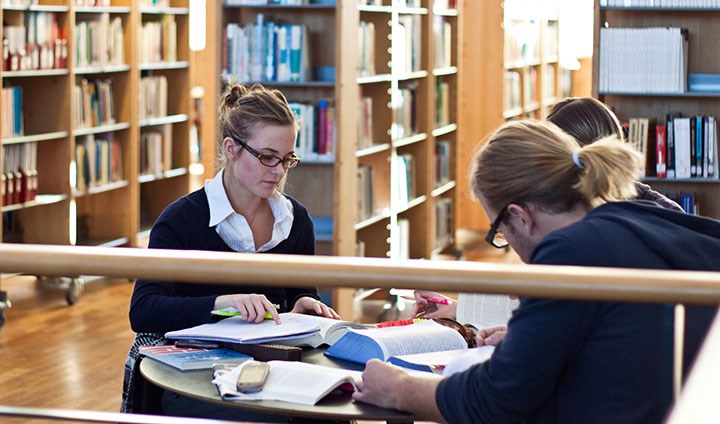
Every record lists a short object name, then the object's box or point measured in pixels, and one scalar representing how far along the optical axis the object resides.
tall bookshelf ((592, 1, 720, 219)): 5.36
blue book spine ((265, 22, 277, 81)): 5.71
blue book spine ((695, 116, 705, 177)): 5.26
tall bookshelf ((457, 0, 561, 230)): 9.24
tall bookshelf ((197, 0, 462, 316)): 5.73
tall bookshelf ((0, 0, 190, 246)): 6.66
